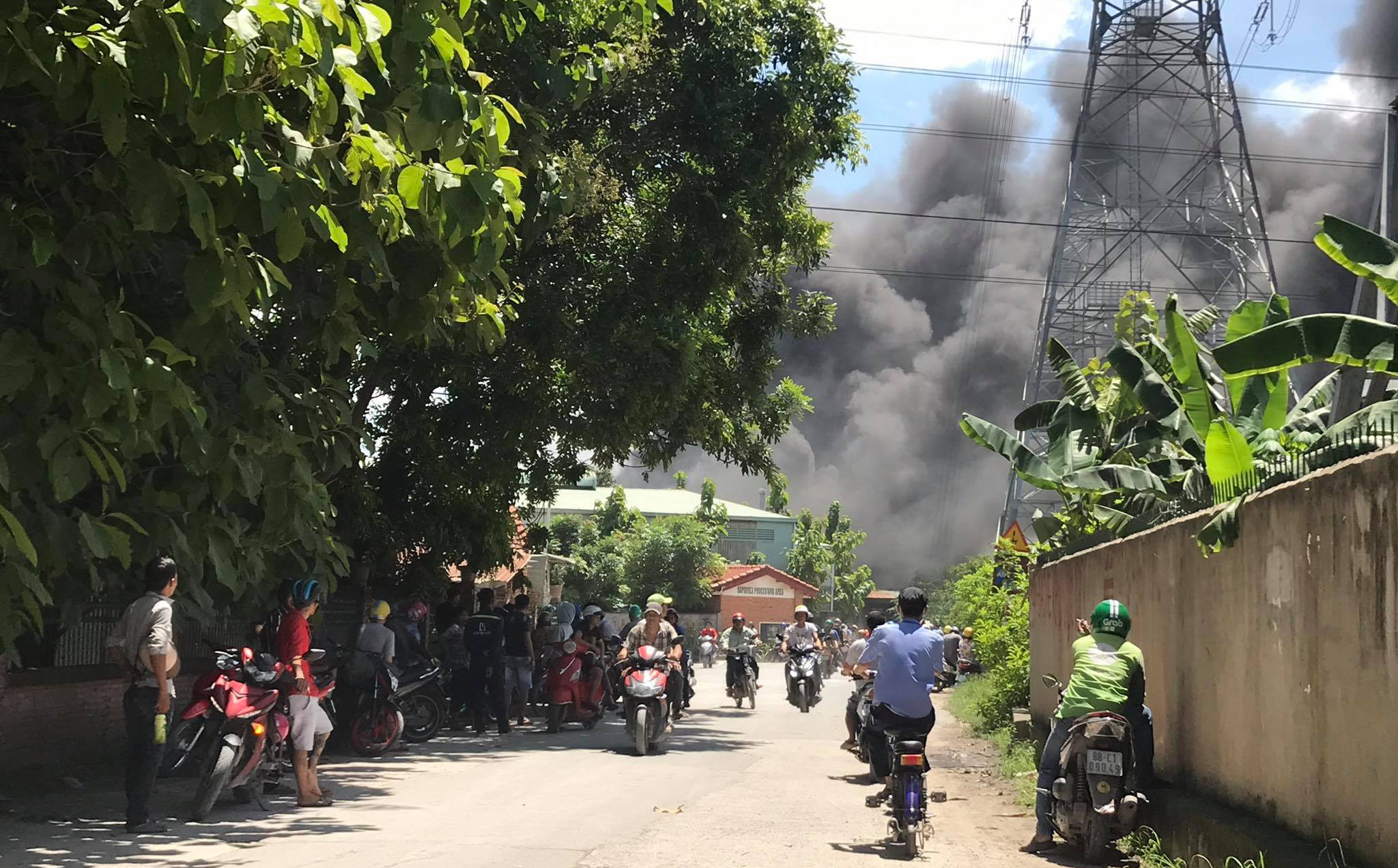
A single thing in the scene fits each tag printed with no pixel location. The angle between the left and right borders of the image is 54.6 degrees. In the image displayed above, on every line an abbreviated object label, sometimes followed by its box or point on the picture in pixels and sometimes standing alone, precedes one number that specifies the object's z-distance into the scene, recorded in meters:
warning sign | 20.28
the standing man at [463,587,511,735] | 17.03
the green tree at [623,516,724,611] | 61.16
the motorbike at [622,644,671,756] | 14.32
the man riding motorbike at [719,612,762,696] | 23.67
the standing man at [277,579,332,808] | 10.16
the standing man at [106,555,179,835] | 8.47
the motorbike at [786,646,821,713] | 22.16
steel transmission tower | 36.69
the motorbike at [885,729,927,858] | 8.62
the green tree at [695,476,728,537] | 73.94
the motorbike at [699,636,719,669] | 43.03
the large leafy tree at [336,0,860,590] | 15.41
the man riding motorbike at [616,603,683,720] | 15.25
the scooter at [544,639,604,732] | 17.17
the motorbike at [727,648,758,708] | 23.59
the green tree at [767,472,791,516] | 79.21
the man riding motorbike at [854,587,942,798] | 8.98
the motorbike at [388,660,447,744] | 15.27
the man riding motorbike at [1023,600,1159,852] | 8.39
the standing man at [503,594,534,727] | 17.66
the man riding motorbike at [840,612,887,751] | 13.37
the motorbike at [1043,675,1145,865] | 8.15
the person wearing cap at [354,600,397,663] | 13.21
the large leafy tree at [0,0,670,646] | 4.75
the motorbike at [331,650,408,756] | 13.56
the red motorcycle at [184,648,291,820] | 9.45
